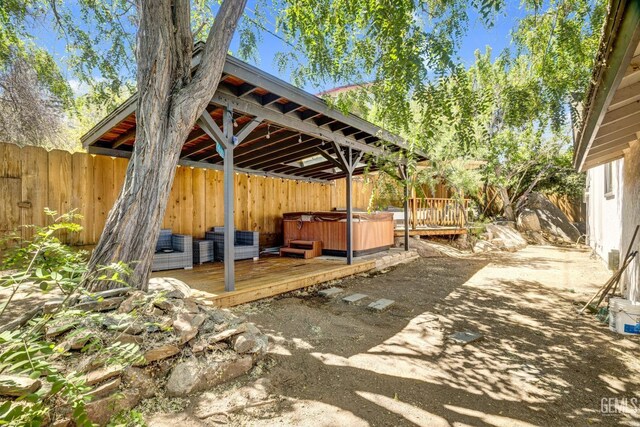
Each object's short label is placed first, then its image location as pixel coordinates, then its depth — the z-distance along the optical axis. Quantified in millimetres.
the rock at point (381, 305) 4484
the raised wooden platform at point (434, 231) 9884
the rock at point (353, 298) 4812
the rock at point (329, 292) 5155
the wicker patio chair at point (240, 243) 6493
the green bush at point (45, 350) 1190
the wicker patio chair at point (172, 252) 5273
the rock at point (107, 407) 1897
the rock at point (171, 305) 2783
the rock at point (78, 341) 2131
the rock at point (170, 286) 3244
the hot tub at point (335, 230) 7168
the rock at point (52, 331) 2180
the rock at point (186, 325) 2590
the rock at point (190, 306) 2940
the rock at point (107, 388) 1964
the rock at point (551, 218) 12750
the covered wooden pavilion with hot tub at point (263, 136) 4070
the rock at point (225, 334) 2689
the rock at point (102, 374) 1991
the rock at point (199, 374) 2279
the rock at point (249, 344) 2742
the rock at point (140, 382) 2173
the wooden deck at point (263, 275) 4255
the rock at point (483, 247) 10617
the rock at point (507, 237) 10927
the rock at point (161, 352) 2346
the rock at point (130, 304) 2582
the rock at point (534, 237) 12484
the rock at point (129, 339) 2321
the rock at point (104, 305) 2523
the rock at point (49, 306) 2239
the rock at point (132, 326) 2412
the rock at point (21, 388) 1721
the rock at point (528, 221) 13055
